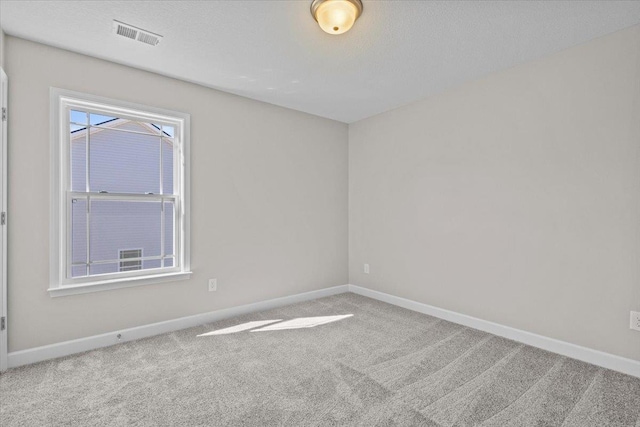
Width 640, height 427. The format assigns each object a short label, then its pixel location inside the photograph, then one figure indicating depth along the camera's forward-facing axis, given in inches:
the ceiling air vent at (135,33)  87.6
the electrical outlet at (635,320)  86.9
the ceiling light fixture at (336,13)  75.2
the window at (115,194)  101.6
